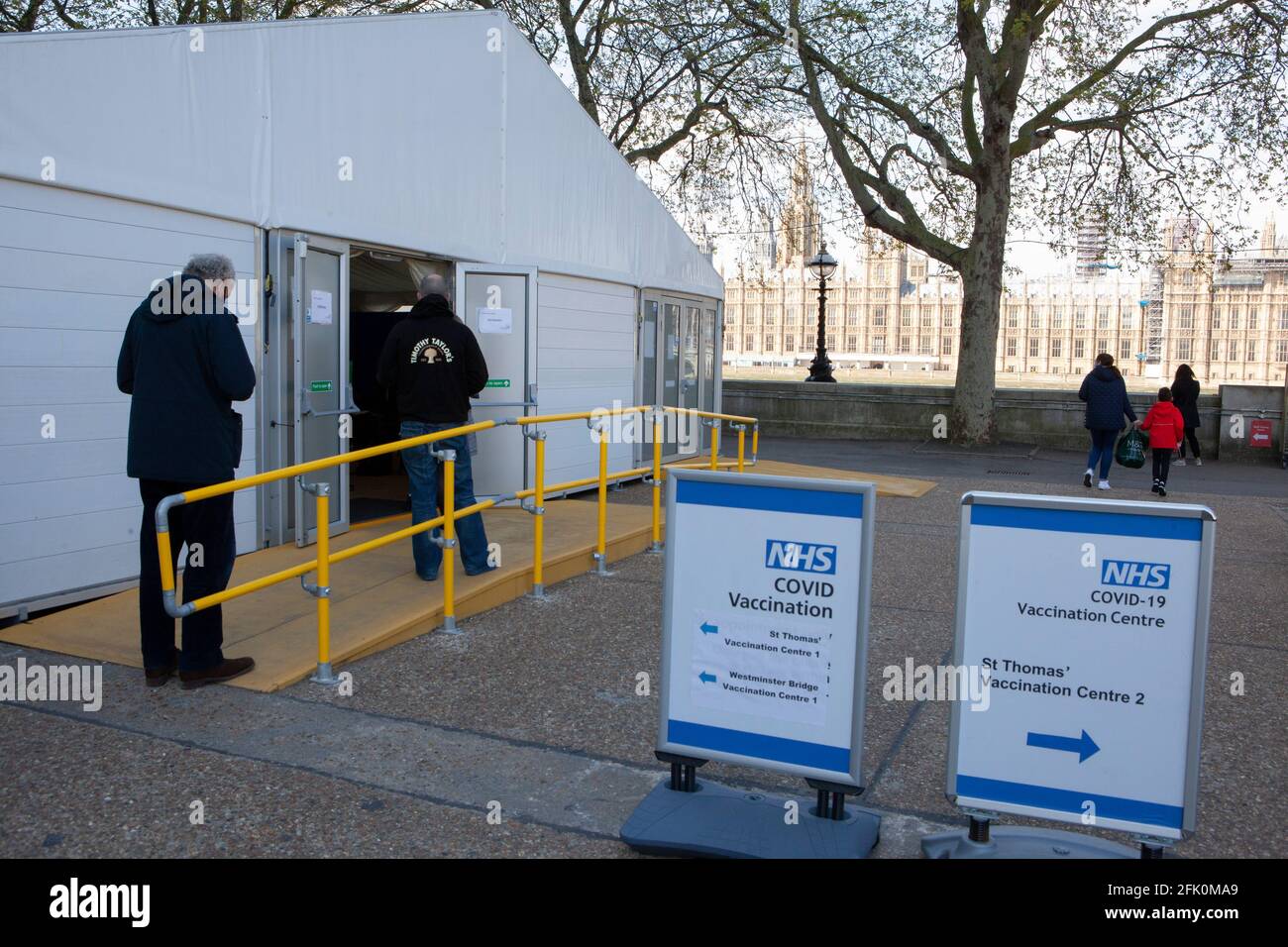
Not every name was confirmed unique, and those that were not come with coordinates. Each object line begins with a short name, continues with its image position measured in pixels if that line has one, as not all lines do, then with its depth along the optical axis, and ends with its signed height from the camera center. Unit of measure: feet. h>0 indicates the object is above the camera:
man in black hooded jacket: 23.88 -0.51
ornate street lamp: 86.48 +5.28
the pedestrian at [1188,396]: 62.69 -1.11
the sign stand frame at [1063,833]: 11.44 -4.66
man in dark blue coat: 16.84 -0.72
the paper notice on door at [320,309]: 27.09 +1.18
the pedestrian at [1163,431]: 46.14 -2.26
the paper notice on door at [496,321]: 34.04 +1.23
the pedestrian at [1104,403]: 47.44 -1.21
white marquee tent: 20.49 +3.66
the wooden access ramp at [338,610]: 19.26 -4.91
